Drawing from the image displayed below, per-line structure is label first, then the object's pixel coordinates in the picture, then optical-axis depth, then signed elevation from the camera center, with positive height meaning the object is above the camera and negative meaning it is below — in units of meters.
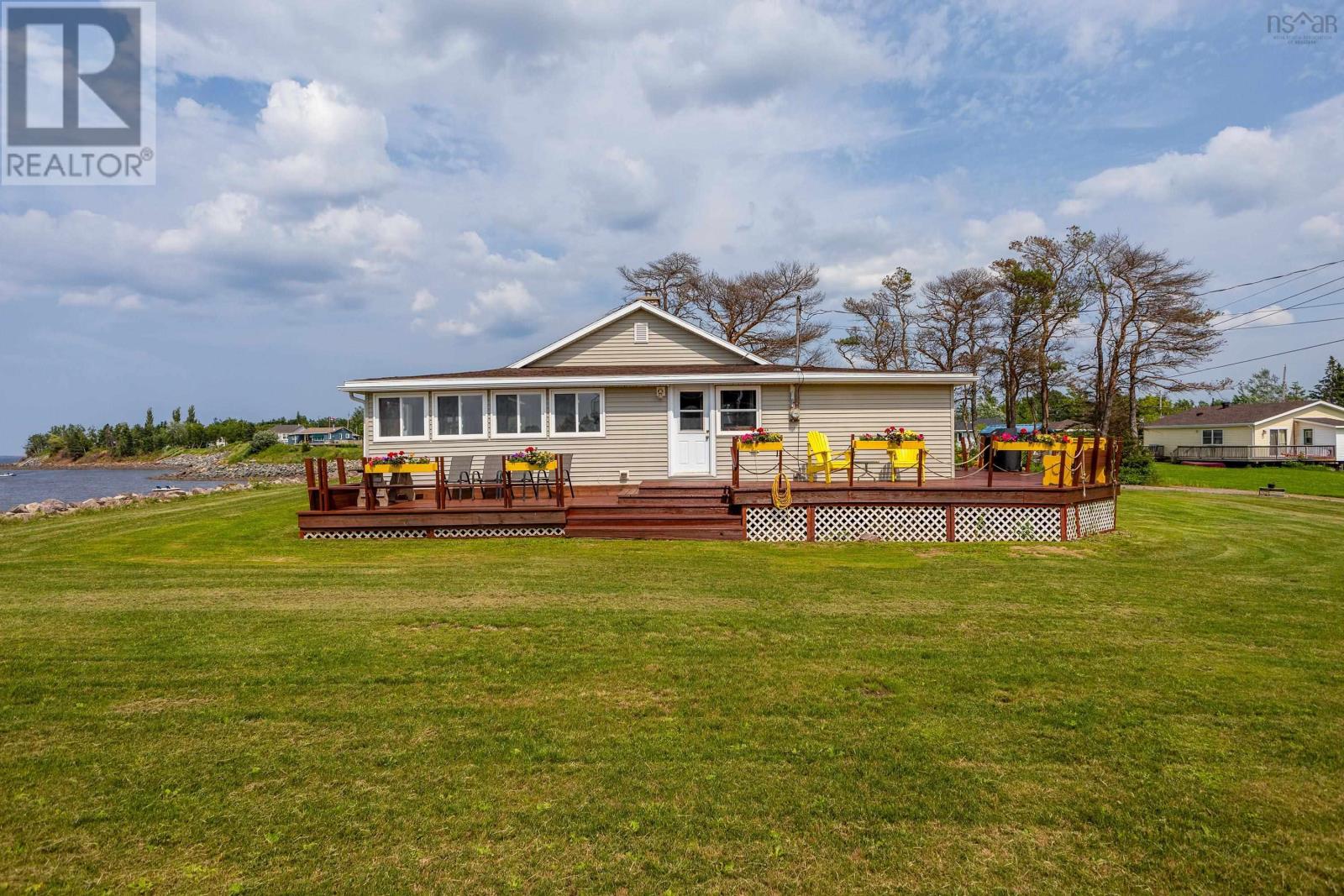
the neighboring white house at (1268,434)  39.25 +0.20
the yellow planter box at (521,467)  11.45 -0.24
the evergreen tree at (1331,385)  58.56 +4.80
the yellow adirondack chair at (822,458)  12.26 -0.22
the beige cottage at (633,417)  13.51 +0.68
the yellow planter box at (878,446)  11.59 -0.01
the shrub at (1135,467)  26.03 -1.02
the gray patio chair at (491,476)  12.77 -0.44
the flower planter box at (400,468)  11.34 -0.21
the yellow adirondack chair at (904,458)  11.80 -0.24
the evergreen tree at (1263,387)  91.81 +6.90
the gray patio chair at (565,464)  13.09 -0.23
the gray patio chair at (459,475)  12.56 -0.41
